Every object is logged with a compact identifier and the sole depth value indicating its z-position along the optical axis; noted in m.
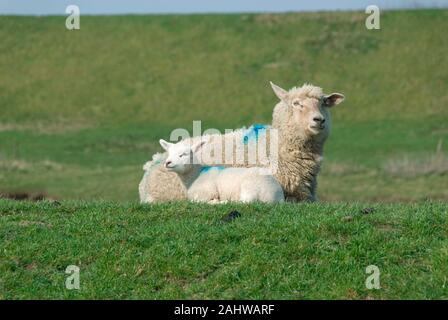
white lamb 13.52
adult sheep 14.49
